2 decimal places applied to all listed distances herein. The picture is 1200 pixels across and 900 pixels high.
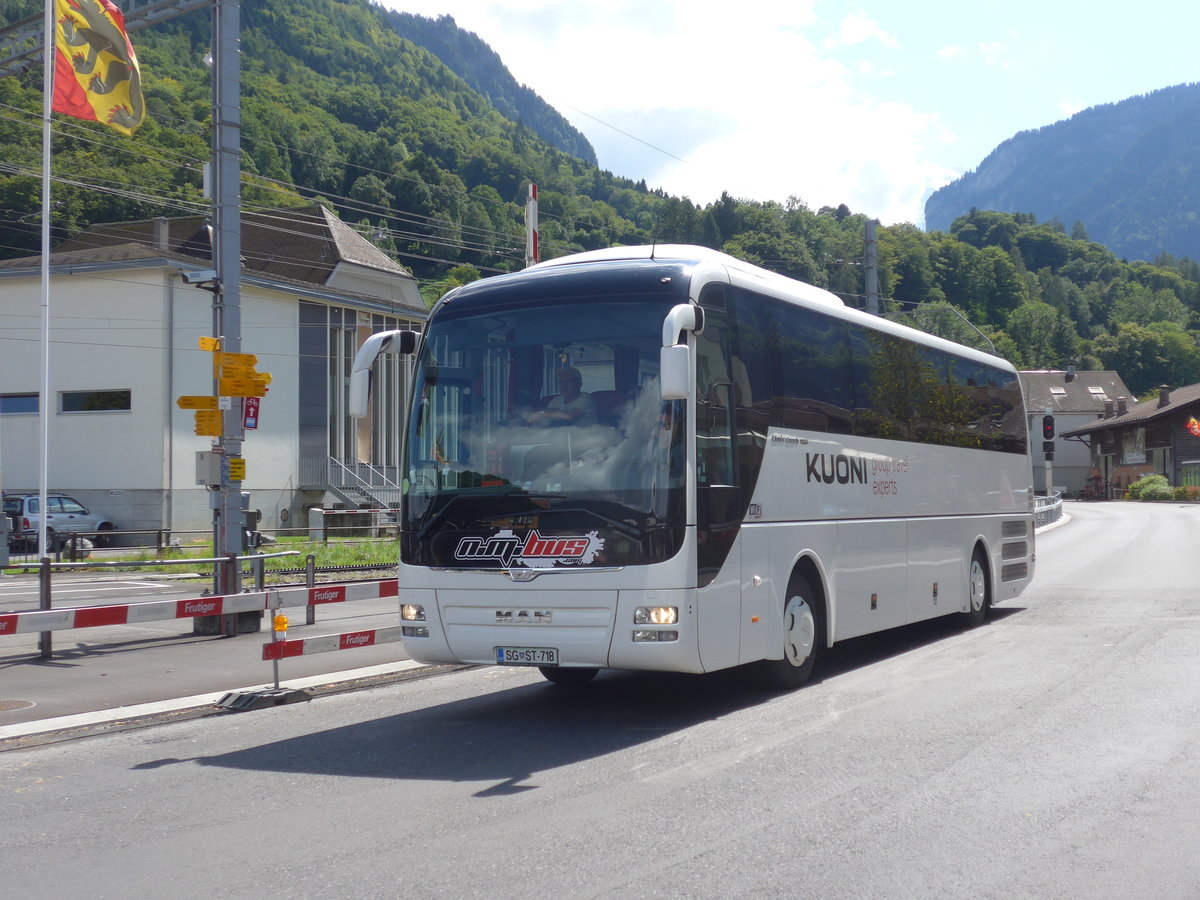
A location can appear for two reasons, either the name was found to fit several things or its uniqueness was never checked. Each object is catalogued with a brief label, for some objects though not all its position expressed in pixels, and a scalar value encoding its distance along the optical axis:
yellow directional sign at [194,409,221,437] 14.89
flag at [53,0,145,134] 19.38
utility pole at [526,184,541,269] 21.45
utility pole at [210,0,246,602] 15.18
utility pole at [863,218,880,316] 28.67
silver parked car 32.88
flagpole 23.06
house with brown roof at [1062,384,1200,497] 82.31
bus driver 8.90
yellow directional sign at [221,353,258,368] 14.94
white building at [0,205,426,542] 39.25
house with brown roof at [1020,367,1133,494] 107.25
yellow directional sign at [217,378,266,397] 14.89
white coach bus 8.67
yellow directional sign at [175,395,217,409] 14.71
